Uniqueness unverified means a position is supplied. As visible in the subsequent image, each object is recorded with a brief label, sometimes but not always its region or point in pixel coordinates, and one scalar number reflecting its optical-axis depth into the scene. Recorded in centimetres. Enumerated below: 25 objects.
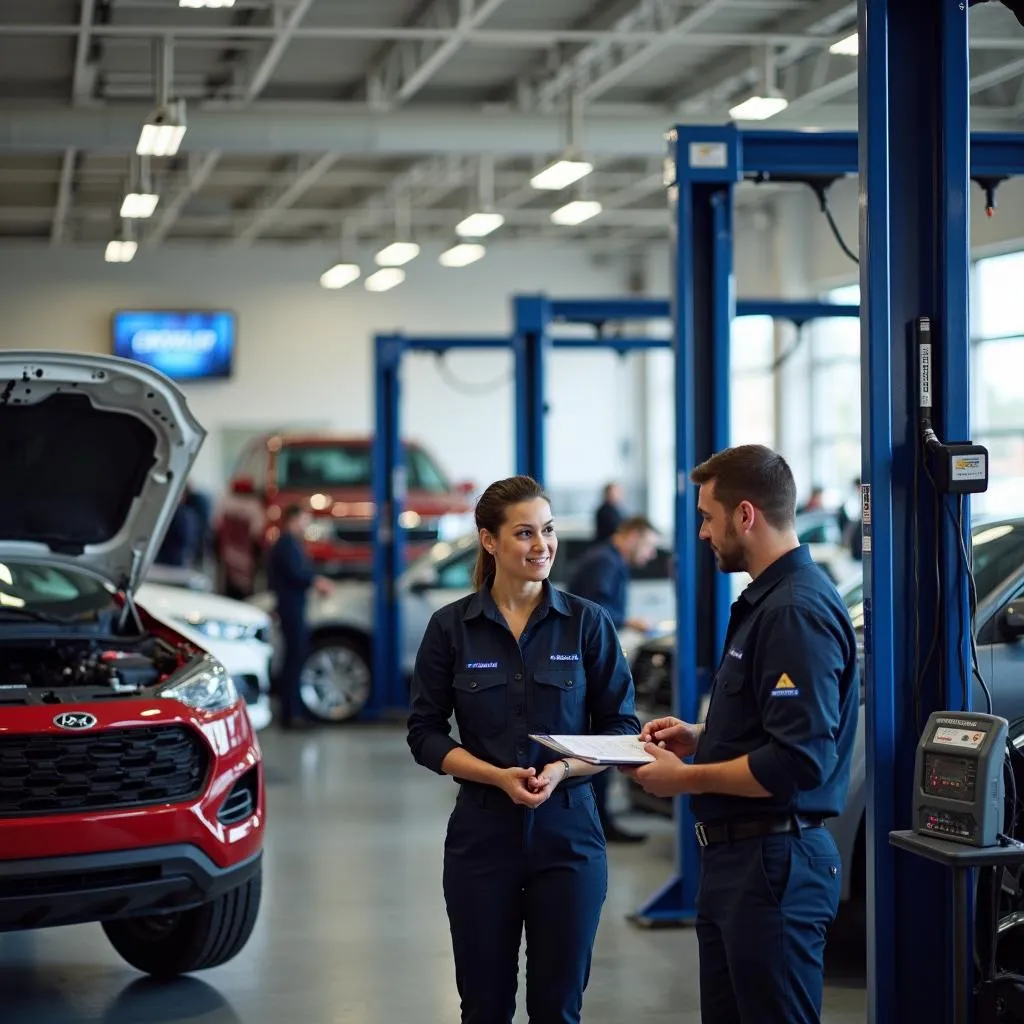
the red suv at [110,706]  486
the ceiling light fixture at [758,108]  1177
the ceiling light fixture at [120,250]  1966
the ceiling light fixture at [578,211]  1552
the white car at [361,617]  1247
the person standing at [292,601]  1211
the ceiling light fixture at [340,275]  2197
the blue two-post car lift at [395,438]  1054
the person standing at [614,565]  875
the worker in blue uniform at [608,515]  1289
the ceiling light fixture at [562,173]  1335
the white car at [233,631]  954
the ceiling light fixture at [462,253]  2008
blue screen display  2398
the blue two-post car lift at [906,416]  416
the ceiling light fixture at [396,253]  1952
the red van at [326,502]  1540
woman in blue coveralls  362
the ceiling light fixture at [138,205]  1485
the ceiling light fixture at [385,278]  2243
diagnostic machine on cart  358
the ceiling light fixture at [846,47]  1061
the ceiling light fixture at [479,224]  1641
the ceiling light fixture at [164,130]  1173
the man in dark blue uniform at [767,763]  319
